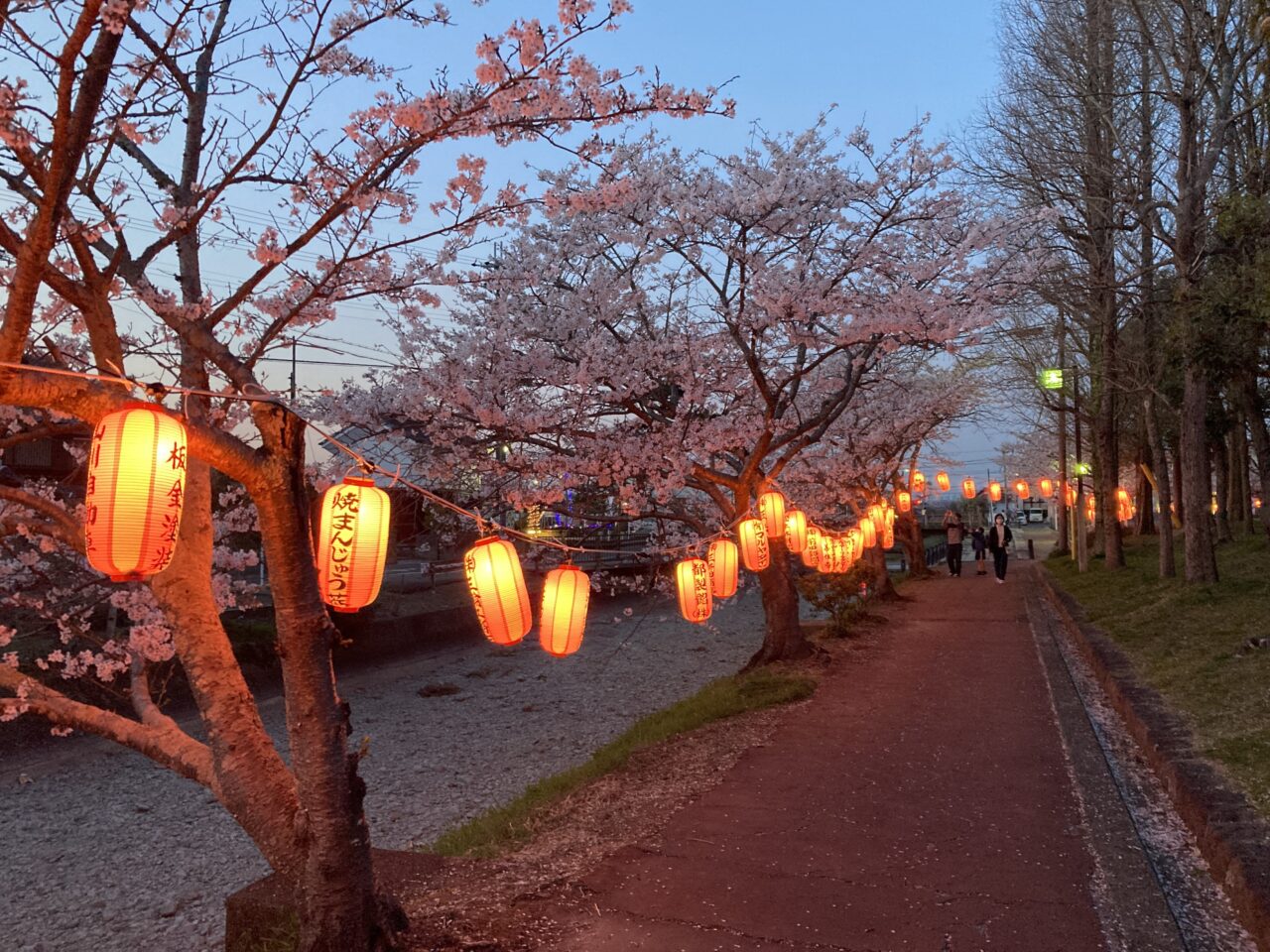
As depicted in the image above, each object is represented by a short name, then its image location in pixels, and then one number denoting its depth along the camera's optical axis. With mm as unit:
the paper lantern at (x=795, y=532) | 14914
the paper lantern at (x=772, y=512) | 13664
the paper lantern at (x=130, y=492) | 4062
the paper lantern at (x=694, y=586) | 11219
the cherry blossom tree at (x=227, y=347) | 4188
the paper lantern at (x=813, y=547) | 18750
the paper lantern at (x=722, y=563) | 12758
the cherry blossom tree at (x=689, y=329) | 12273
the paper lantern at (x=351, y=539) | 5414
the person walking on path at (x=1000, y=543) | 28297
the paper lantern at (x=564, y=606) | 8352
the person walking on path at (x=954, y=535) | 30266
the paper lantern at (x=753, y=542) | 13156
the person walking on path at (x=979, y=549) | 31906
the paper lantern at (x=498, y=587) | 6828
